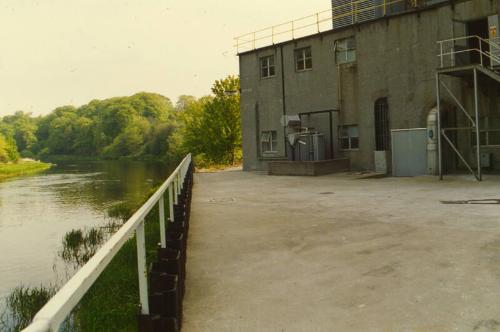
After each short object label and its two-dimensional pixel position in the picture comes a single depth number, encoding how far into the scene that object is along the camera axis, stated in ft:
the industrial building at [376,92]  60.59
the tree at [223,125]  142.31
